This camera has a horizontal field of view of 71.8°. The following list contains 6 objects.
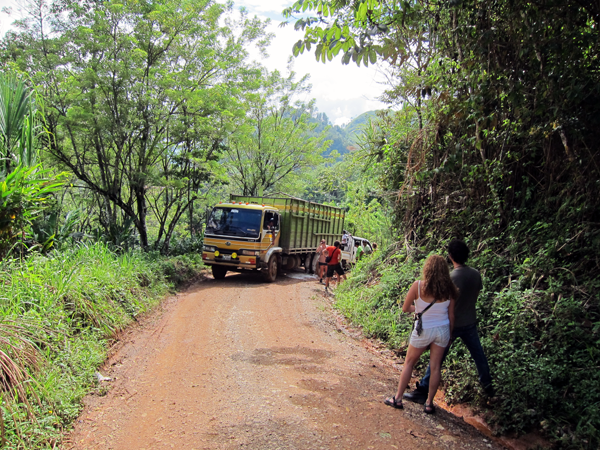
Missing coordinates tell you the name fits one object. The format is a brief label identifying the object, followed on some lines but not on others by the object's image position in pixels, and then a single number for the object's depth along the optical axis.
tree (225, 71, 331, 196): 23.84
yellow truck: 13.24
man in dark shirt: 4.43
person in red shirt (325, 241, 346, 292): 13.16
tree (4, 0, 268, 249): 11.85
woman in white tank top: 4.23
